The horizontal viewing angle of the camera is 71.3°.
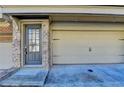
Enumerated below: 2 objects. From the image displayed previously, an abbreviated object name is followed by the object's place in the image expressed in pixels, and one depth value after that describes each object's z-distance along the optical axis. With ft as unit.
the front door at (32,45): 15.88
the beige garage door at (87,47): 18.00
